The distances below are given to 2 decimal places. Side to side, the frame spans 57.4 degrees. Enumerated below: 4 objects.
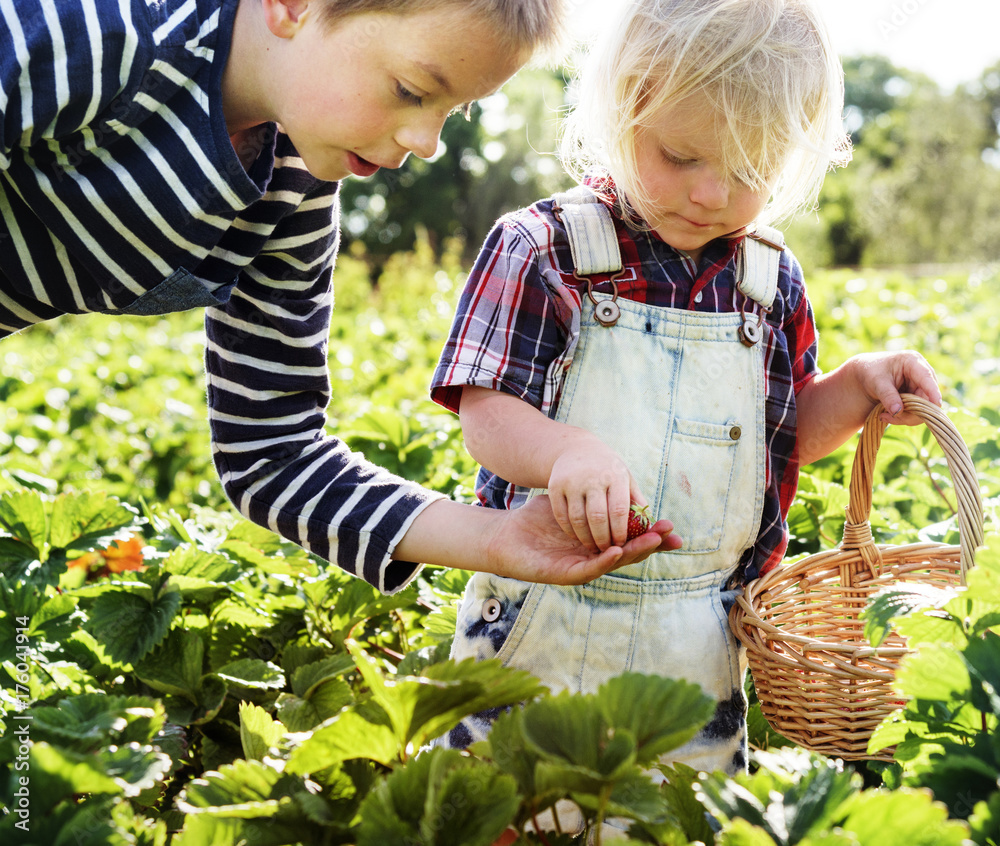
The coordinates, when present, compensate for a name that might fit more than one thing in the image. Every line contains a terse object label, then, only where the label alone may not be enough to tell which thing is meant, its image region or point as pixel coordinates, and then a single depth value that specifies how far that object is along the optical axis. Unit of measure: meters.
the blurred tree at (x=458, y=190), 33.00
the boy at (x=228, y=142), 1.15
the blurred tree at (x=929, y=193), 27.78
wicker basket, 1.37
